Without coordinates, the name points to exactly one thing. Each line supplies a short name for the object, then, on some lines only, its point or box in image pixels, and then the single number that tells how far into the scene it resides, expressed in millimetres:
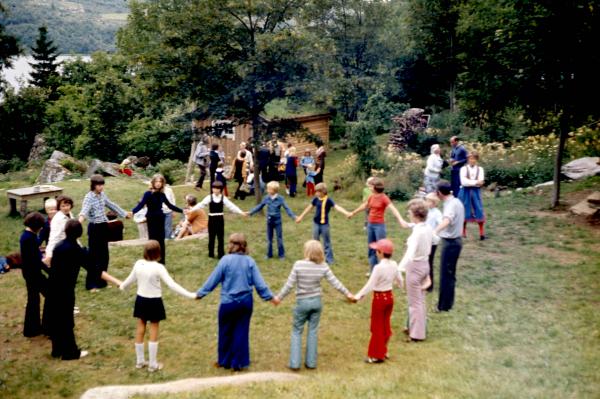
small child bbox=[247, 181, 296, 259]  12234
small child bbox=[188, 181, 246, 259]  11938
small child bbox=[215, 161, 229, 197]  17312
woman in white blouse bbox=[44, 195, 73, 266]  9422
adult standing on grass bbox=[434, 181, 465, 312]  8836
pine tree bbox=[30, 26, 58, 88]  55559
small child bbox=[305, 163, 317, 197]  19625
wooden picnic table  17359
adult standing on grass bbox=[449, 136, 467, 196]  14852
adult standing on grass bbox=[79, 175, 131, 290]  10367
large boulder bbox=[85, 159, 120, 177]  24656
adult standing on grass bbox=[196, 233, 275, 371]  7395
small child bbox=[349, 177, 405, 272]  10766
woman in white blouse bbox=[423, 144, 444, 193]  15453
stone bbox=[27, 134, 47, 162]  38562
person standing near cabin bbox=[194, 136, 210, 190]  20109
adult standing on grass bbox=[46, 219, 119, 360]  7797
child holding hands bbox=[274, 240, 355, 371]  7398
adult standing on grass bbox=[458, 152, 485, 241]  13258
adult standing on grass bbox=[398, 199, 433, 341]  8281
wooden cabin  31062
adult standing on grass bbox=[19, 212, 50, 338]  8266
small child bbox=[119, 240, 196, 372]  7430
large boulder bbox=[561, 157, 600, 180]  19188
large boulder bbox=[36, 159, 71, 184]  25041
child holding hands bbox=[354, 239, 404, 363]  7621
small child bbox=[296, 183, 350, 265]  11609
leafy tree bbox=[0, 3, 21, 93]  15898
